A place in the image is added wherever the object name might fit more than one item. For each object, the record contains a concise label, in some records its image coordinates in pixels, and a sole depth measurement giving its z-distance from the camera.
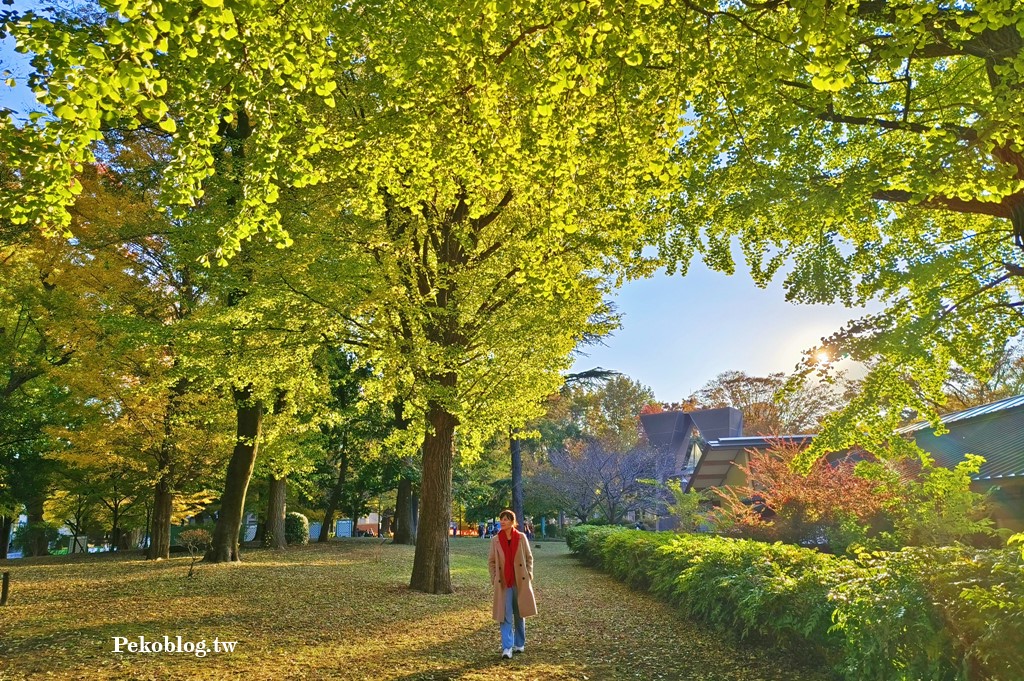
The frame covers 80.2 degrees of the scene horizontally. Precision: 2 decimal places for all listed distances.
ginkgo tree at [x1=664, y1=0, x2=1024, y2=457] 5.50
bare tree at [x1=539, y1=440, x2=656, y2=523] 30.83
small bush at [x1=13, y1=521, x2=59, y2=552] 25.06
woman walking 7.41
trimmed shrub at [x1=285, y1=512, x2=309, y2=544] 25.14
